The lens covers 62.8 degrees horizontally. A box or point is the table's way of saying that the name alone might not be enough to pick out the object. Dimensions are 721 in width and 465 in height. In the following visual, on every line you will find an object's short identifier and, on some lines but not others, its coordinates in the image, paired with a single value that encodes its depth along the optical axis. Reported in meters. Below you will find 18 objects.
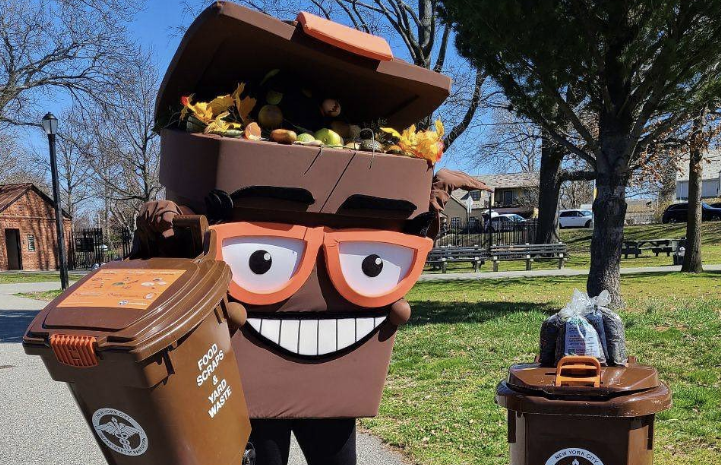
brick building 26.53
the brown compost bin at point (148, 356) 1.64
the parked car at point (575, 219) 38.25
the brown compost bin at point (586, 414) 2.10
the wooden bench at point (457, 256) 16.98
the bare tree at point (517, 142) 14.89
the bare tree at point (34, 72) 15.84
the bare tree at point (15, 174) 36.78
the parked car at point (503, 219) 31.68
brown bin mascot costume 2.24
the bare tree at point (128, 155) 15.34
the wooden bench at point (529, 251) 17.61
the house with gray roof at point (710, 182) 49.81
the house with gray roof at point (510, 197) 48.94
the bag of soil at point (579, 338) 2.41
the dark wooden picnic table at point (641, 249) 19.31
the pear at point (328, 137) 2.44
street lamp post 12.34
